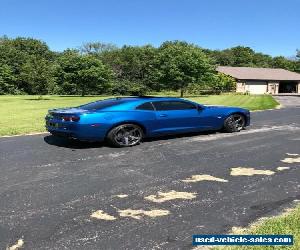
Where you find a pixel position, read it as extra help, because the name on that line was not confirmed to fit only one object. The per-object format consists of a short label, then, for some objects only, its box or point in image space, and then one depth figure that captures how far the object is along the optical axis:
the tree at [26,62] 31.21
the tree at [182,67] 32.07
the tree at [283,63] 61.49
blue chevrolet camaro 6.43
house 45.72
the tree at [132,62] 48.57
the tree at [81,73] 33.62
